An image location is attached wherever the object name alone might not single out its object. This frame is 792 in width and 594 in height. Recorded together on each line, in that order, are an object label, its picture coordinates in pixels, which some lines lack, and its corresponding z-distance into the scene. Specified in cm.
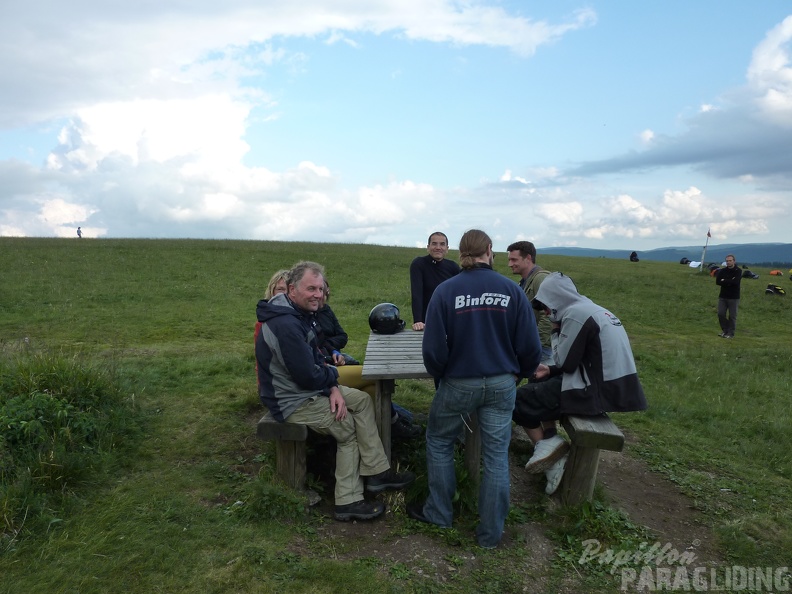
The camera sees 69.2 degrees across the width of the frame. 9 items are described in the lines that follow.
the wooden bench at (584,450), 464
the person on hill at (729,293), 1638
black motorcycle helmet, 696
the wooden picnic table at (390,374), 475
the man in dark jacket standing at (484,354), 422
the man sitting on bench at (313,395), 460
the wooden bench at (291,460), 489
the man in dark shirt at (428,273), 758
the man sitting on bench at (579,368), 481
